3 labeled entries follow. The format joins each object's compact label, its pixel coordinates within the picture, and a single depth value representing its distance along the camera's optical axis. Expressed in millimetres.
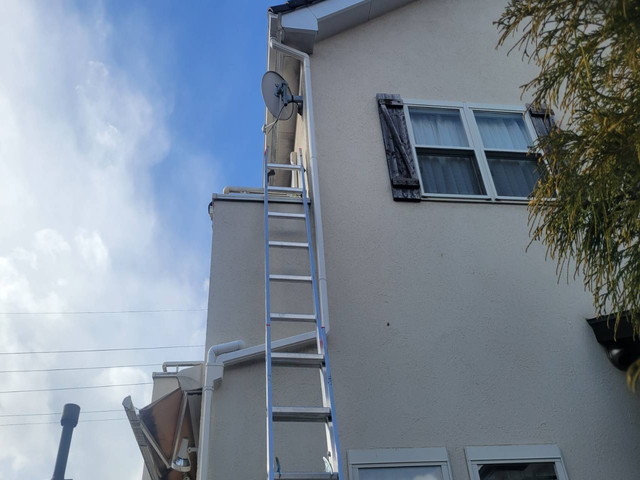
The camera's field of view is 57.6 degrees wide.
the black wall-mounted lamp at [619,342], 4098
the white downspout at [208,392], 3506
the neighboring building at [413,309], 3770
